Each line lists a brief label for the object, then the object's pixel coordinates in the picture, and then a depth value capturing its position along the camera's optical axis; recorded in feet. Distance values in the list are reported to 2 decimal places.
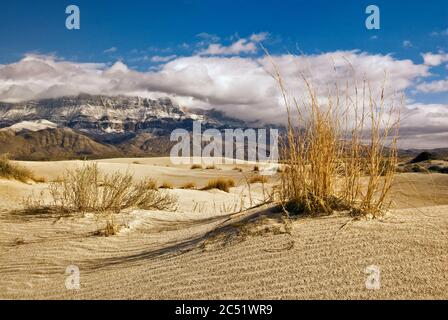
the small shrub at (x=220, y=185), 47.09
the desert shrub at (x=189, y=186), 51.20
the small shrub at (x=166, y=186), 45.41
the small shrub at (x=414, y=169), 55.62
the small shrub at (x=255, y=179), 53.54
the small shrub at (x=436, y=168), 54.02
